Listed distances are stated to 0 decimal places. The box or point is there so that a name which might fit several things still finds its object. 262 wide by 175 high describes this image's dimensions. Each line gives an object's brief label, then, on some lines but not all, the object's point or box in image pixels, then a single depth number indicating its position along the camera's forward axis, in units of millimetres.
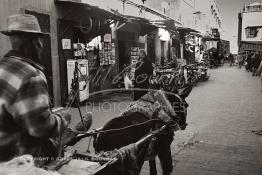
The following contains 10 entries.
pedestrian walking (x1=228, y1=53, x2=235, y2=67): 50719
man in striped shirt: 2531
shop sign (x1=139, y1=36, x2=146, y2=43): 21422
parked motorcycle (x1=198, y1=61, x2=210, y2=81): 23436
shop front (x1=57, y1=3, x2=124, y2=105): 12617
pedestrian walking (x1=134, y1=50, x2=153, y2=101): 10891
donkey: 4328
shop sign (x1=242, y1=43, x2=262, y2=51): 49150
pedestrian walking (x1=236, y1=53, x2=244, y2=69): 45422
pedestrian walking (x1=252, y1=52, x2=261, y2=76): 32450
